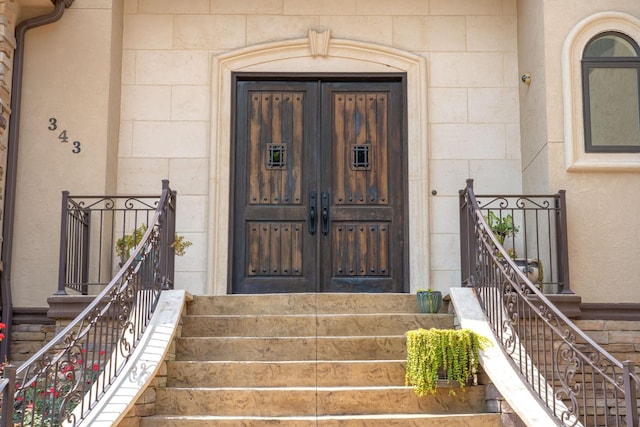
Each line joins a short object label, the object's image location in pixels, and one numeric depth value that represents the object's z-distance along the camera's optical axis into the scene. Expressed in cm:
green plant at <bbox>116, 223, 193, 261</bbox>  901
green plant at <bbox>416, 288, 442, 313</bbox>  818
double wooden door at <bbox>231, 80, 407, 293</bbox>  967
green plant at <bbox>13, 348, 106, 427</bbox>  580
